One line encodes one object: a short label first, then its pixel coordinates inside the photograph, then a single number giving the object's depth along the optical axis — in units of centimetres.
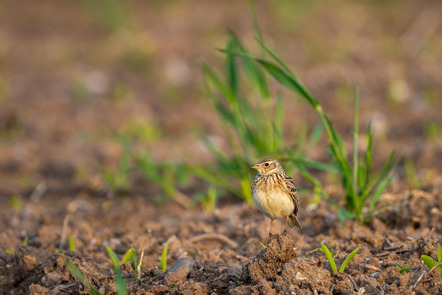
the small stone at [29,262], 750
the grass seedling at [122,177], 1152
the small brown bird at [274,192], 748
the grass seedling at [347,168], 842
